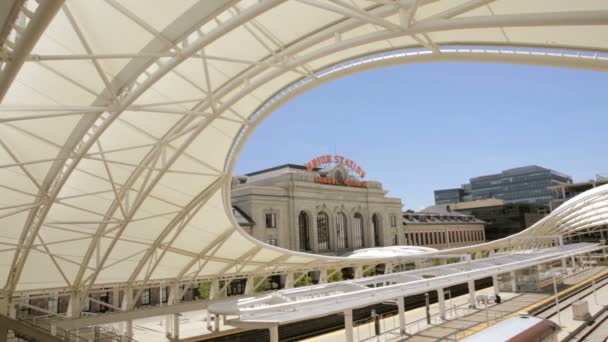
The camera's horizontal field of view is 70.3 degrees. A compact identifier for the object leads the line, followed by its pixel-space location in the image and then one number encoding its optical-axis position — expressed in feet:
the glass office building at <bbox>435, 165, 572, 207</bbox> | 613.52
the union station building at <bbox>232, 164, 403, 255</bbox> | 202.69
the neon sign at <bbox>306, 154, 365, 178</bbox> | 229.95
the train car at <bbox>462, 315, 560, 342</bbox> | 50.47
